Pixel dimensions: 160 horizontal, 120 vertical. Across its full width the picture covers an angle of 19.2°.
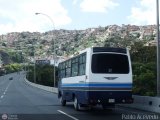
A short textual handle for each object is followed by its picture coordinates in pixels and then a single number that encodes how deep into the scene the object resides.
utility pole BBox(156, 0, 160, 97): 24.44
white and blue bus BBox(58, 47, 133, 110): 21.67
